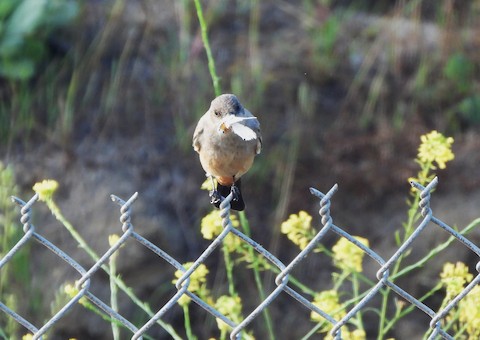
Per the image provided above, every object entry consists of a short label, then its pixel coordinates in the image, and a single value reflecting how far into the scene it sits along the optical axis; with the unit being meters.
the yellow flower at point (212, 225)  5.27
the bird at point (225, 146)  5.32
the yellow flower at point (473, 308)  5.13
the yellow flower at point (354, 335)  5.34
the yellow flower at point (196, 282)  5.22
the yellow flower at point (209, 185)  5.78
